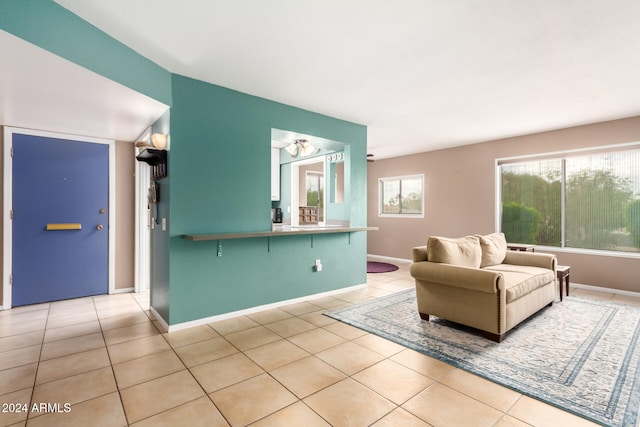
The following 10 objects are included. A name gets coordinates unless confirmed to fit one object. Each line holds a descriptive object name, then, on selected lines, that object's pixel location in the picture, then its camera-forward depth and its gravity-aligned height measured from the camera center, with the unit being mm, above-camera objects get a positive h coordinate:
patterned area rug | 2016 -1174
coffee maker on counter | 6164 -38
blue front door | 3842 -69
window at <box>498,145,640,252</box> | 4562 +221
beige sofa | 2857 -720
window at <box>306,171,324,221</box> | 6590 +530
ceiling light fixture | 4590 +999
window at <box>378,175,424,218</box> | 7172 +425
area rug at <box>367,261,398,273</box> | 6352 -1148
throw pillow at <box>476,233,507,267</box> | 4020 -484
